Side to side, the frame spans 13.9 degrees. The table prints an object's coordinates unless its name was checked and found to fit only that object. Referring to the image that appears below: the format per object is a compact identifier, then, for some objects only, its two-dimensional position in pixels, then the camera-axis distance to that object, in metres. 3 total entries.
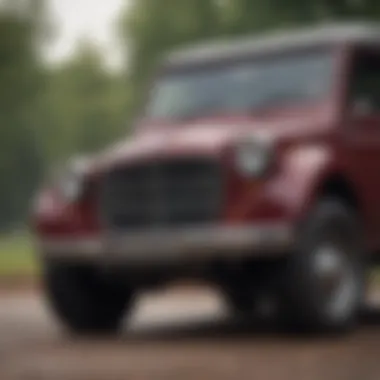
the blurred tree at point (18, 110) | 52.12
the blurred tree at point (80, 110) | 82.44
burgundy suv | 9.88
